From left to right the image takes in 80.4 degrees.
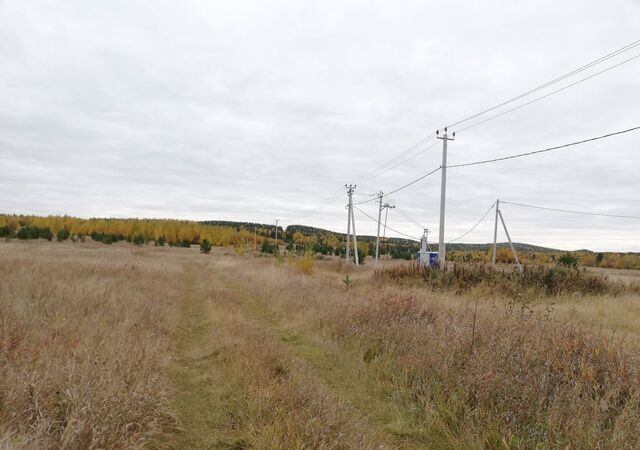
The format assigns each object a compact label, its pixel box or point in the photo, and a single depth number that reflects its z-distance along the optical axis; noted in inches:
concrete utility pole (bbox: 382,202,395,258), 2040.1
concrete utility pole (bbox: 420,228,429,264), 1308.3
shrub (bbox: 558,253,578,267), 1106.9
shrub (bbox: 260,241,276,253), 3515.8
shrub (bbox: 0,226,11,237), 3154.5
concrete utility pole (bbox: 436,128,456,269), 781.1
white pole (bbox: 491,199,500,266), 1487.0
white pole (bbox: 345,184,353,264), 1687.5
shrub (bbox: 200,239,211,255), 2883.9
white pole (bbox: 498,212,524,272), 1140.7
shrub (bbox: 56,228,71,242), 3425.7
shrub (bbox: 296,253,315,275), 1037.3
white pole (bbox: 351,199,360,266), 1626.8
